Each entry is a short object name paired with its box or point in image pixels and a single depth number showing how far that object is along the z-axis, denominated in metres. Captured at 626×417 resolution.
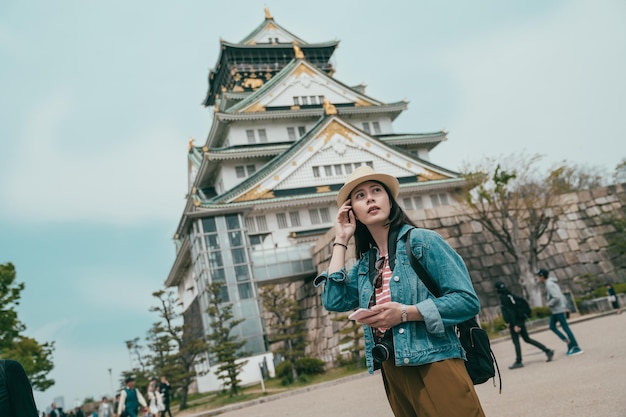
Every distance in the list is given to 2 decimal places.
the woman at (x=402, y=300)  2.32
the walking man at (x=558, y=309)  8.77
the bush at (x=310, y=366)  18.39
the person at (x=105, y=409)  14.95
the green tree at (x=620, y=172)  29.68
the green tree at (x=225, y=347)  17.00
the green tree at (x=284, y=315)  18.66
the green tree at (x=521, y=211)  20.12
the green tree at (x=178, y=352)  18.52
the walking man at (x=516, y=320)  8.98
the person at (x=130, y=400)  11.91
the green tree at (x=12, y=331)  22.55
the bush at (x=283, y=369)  19.06
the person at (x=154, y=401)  13.29
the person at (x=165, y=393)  14.54
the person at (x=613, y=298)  16.56
